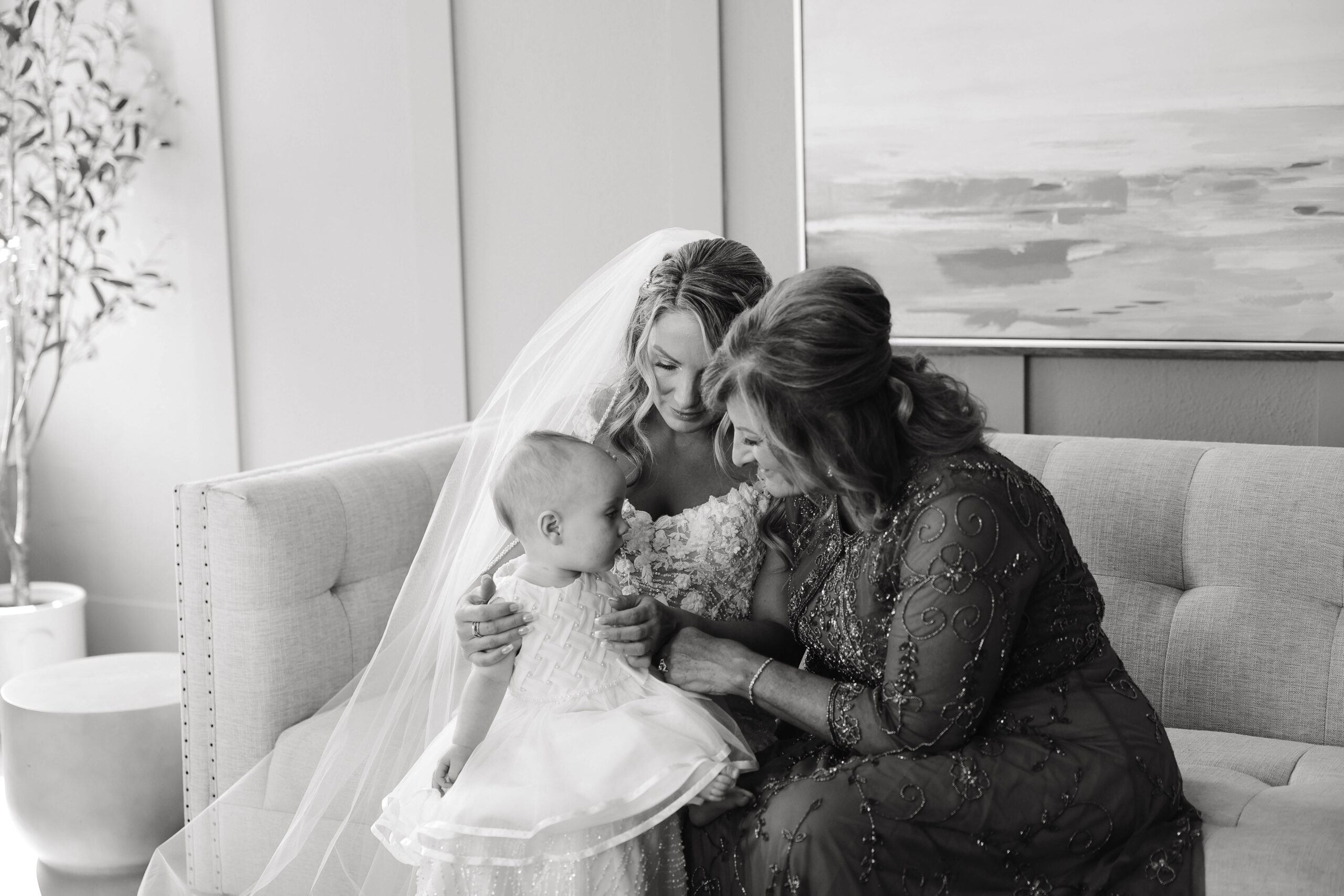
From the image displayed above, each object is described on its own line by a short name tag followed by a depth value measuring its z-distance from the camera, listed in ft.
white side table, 9.61
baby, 5.95
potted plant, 13.58
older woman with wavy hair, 5.79
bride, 7.58
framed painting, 9.29
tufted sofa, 7.96
